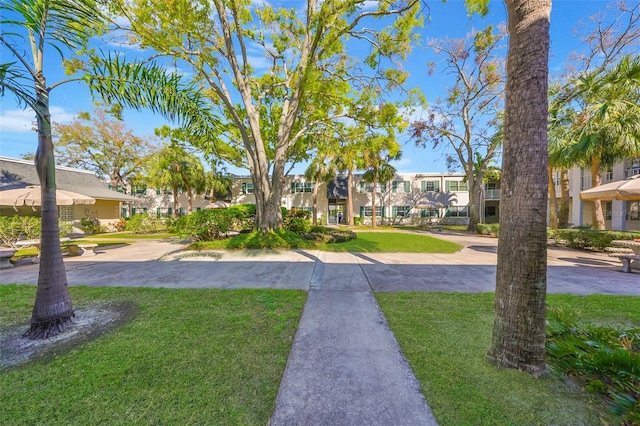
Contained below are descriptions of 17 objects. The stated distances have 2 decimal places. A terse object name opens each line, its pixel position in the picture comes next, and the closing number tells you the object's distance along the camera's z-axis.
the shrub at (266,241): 10.14
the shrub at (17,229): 11.11
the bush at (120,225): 20.12
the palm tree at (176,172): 20.73
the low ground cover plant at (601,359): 1.87
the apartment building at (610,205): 16.40
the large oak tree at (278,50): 8.05
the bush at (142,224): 17.98
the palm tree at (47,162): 3.16
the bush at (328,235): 12.15
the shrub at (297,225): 13.77
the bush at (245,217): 13.00
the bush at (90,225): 17.86
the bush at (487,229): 16.80
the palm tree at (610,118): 9.50
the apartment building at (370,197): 28.98
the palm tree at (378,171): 23.03
